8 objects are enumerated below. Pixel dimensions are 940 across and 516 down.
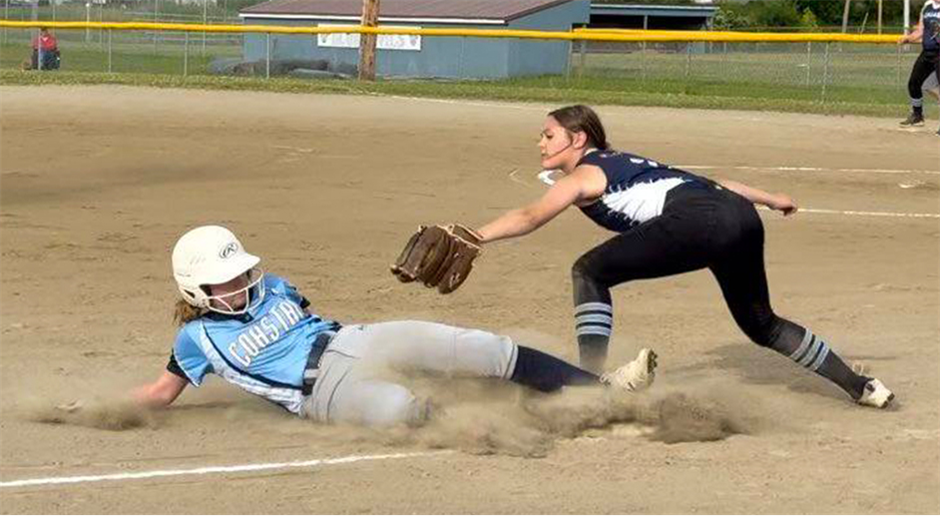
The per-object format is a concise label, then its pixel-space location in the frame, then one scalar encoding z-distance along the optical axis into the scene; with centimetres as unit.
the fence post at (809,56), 2934
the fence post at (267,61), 3061
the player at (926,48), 1966
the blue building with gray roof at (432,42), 3800
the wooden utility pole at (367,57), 3042
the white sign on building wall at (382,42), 4044
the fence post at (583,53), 3436
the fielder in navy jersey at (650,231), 615
